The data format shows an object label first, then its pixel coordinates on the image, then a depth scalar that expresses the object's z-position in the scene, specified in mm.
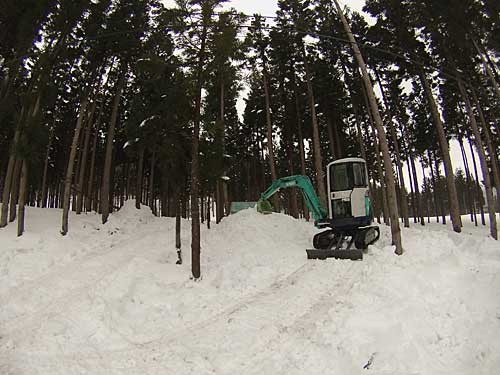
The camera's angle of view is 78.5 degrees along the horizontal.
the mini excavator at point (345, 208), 11148
